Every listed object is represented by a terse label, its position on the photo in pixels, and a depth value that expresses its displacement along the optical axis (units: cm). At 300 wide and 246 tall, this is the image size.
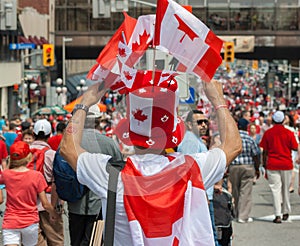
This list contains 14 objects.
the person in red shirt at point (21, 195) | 797
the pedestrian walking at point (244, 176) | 1303
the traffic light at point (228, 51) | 3848
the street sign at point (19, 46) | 4551
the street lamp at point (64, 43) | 5025
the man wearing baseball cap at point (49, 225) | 876
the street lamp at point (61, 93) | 4786
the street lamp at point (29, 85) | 5112
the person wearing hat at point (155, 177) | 374
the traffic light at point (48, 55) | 4097
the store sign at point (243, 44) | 4742
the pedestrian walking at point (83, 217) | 771
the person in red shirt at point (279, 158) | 1309
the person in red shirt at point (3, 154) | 1231
